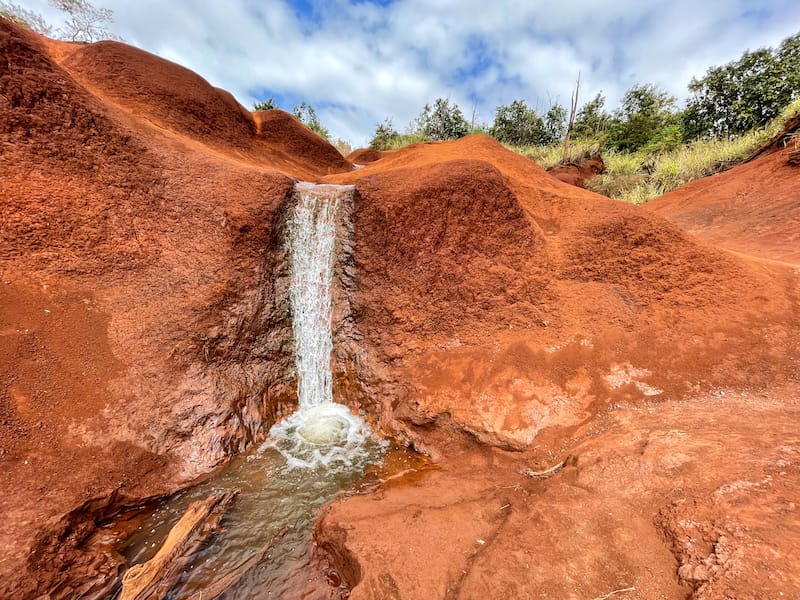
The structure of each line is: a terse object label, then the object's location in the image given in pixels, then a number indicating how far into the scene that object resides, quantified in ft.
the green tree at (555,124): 70.59
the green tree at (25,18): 44.01
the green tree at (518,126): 70.08
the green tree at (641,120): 50.06
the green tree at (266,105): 66.77
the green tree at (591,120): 63.05
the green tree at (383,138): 72.69
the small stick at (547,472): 11.00
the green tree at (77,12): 46.73
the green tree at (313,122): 66.74
